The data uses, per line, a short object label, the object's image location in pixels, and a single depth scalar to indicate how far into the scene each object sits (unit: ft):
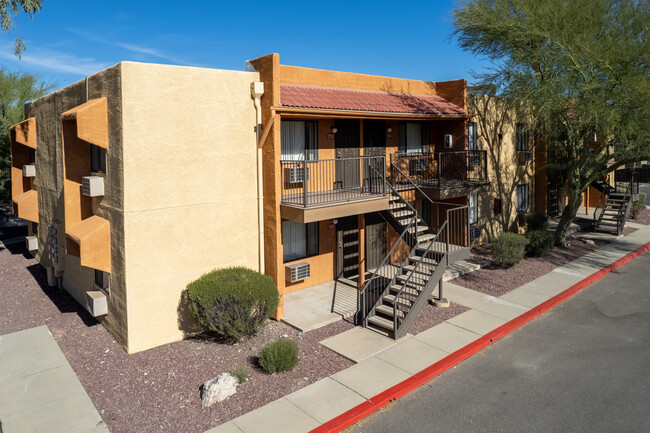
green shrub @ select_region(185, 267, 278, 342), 32.63
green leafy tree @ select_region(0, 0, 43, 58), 40.73
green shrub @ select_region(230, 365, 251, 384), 28.40
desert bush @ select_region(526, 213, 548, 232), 66.28
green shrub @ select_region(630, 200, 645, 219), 81.90
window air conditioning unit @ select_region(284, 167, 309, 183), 41.93
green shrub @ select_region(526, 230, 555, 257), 56.68
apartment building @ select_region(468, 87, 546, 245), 60.75
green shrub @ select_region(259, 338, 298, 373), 29.45
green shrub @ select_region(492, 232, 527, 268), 51.13
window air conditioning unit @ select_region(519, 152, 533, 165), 67.25
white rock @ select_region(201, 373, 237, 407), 26.48
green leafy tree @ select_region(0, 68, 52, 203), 73.31
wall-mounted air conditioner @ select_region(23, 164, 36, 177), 53.06
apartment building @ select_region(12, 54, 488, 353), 32.42
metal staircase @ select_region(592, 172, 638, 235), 71.01
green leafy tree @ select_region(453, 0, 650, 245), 49.32
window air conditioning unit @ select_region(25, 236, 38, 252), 55.83
